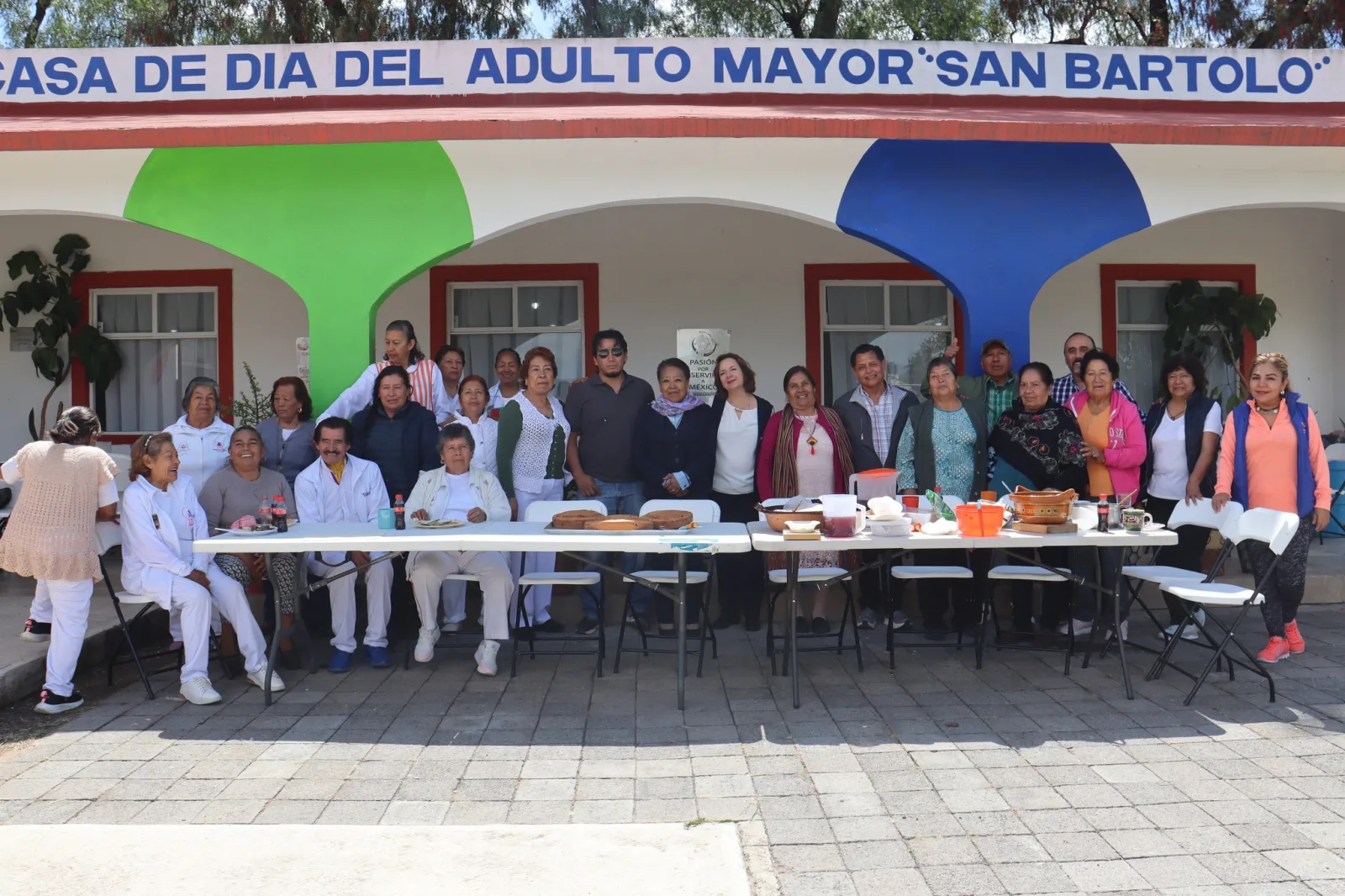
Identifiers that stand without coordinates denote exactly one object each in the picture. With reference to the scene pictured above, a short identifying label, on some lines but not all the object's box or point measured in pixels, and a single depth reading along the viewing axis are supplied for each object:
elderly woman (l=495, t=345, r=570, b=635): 5.89
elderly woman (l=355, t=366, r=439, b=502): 5.87
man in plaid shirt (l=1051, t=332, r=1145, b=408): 6.25
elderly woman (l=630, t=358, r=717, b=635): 5.84
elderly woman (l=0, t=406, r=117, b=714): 4.72
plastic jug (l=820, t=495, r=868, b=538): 4.78
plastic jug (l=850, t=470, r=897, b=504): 5.50
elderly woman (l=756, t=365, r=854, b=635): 5.76
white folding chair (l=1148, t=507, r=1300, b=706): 4.68
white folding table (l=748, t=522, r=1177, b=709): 4.66
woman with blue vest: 5.36
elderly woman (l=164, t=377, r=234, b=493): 5.68
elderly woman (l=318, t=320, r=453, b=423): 6.08
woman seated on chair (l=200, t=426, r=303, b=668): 5.33
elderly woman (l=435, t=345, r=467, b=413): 6.67
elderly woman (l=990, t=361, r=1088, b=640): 5.52
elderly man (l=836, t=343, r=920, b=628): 5.88
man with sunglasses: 5.94
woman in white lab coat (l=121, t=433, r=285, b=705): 4.86
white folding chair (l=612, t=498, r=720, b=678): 5.22
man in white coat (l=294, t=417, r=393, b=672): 5.41
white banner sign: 6.80
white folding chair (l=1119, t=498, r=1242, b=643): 4.99
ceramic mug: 4.88
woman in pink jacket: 5.56
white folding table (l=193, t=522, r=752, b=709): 4.59
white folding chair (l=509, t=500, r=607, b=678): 5.33
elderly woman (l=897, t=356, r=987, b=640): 5.69
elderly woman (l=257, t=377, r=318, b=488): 5.95
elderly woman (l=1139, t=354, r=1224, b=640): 5.63
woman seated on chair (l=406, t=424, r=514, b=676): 5.33
